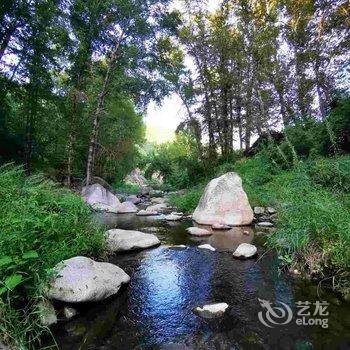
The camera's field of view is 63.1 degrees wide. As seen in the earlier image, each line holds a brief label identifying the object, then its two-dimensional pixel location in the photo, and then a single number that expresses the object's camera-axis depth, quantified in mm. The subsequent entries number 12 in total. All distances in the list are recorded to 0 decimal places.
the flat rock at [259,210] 8914
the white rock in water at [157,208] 11667
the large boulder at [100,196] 12406
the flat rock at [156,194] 18369
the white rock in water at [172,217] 9266
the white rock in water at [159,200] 14703
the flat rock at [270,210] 8750
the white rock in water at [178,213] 10145
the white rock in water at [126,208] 11414
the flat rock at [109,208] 11498
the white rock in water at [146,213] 10606
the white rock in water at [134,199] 15371
